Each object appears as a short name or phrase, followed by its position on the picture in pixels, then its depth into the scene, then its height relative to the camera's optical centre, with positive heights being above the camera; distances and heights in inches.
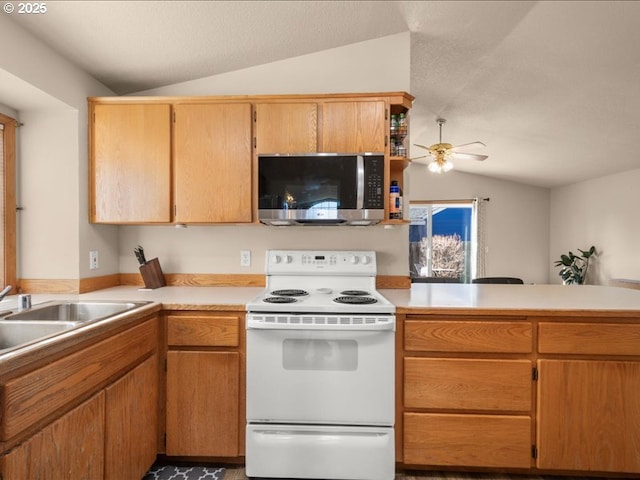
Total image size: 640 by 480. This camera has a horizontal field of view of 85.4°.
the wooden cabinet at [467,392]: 65.4 -29.4
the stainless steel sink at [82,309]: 66.9 -14.2
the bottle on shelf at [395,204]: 82.0 +8.1
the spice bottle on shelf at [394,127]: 83.5 +26.7
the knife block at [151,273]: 87.1 -9.2
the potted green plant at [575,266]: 211.2 -17.4
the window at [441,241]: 261.6 -2.4
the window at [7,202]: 77.2 +7.9
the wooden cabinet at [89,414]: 38.1 -24.0
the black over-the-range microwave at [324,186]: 77.5 +11.7
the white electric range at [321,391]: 64.6 -28.9
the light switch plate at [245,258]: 93.1 -5.5
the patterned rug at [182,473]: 67.6 -46.7
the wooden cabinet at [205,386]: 68.2 -29.3
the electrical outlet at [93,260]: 85.0 -5.6
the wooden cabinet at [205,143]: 81.5 +22.6
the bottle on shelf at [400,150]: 83.5 +21.2
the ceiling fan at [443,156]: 150.9 +37.6
